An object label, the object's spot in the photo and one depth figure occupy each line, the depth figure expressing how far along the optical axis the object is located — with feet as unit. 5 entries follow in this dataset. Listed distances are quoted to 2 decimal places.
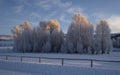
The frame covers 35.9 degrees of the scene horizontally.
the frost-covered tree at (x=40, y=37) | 201.37
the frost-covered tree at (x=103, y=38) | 178.91
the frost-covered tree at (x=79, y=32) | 181.16
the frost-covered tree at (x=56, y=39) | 196.97
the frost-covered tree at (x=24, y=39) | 206.88
